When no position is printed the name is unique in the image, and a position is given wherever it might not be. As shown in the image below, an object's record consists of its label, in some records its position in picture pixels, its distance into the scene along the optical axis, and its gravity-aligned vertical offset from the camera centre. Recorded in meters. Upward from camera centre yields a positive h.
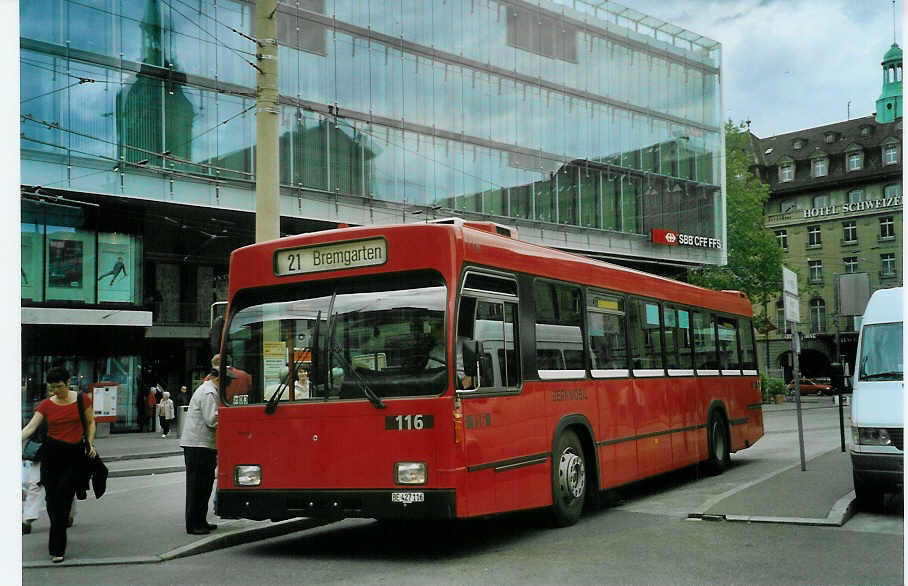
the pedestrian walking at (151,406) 33.84 -0.95
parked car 38.69 -1.25
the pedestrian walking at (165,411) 31.67 -1.05
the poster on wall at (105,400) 29.92 -0.63
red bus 8.14 -0.08
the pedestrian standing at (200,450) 9.96 -0.74
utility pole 10.91 +2.72
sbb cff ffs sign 43.22 +5.42
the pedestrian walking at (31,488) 10.55 -1.13
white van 9.50 -0.49
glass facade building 26.98 +7.54
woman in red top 8.67 -0.63
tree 47.59 +6.02
